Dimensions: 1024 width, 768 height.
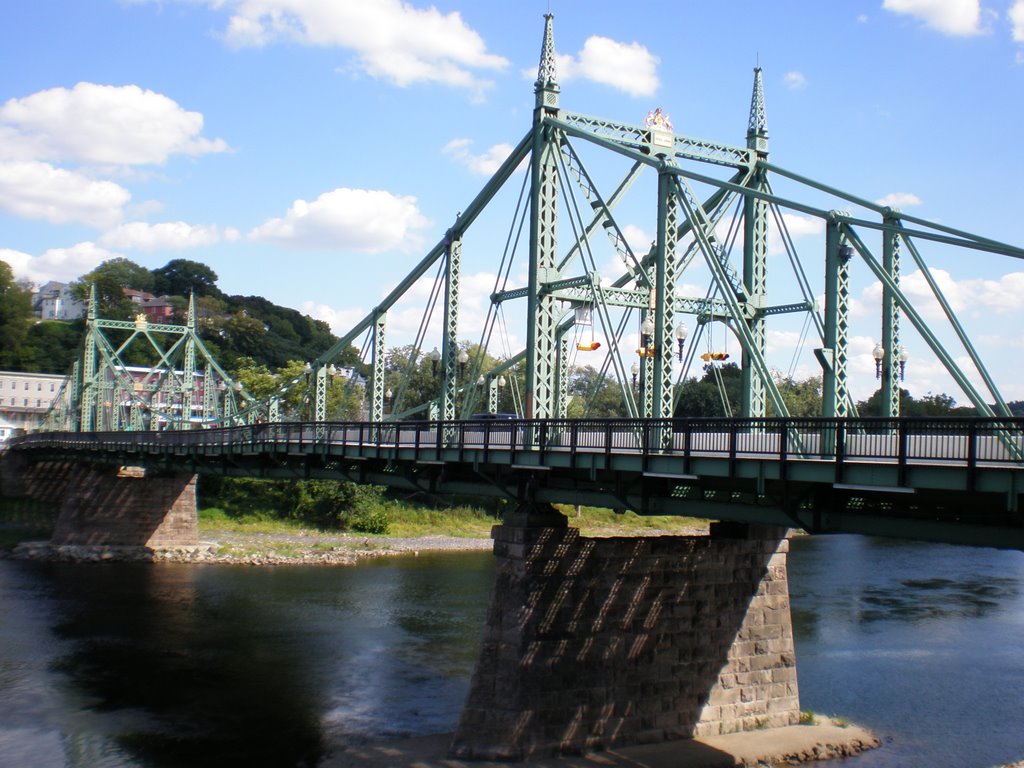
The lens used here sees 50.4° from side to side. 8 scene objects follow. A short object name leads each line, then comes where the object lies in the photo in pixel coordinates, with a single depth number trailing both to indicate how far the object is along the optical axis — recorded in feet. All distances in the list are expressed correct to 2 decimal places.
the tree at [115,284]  495.41
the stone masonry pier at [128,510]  188.65
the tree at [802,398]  260.62
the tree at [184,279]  527.40
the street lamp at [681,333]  85.25
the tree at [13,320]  409.69
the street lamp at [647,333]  84.02
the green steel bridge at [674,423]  53.36
